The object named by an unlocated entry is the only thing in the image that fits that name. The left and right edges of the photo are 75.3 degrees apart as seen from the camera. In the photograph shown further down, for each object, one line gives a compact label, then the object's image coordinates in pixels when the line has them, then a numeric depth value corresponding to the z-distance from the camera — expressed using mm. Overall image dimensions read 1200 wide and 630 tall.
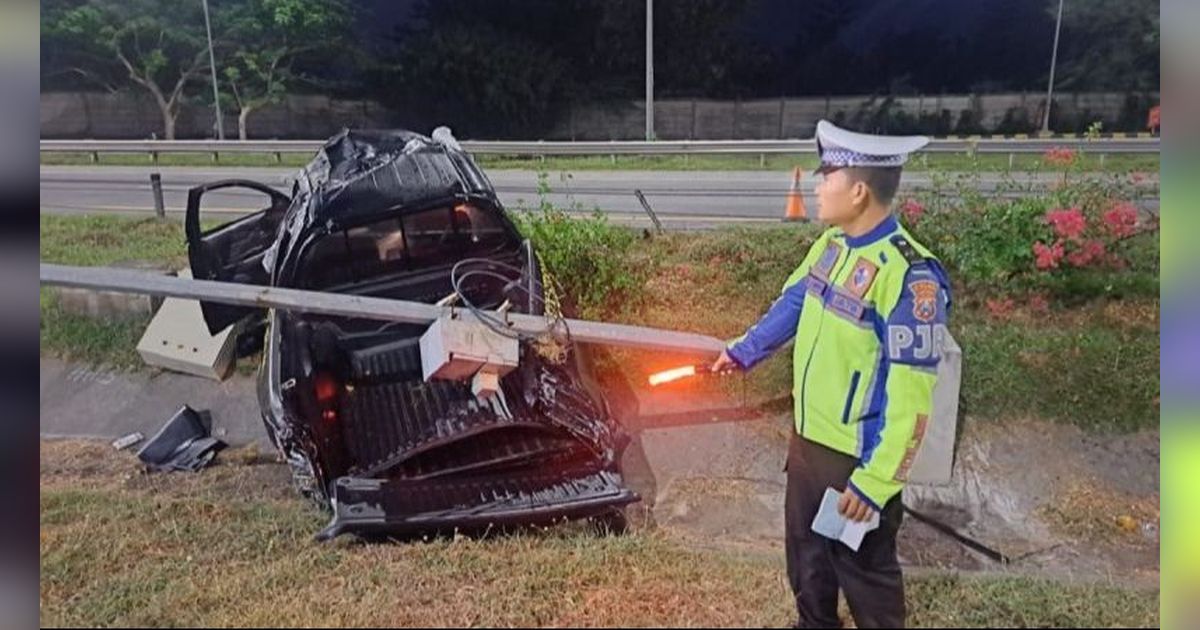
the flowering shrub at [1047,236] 2996
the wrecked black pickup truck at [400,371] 2490
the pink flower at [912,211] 2871
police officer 1490
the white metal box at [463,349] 2176
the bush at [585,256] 3152
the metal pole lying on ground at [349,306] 2297
